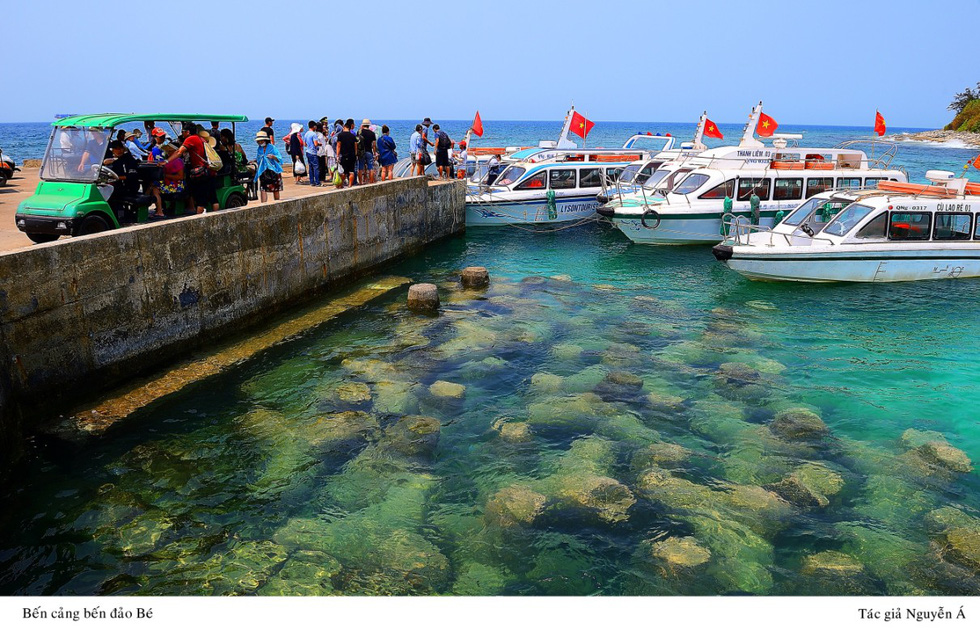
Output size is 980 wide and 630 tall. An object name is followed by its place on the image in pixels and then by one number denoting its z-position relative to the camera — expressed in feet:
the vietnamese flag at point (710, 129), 90.77
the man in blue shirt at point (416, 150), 69.36
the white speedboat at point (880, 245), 53.52
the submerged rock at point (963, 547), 21.25
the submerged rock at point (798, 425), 29.04
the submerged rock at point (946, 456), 26.89
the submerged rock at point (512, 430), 28.48
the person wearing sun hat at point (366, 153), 59.65
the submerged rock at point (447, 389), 32.37
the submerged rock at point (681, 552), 20.83
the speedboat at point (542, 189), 76.48
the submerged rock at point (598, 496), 23.32
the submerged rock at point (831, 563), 20.79
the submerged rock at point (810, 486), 24.30
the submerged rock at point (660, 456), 26.32
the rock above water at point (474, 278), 52.31
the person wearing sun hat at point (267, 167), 46.19
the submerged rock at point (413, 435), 27.32
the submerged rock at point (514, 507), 22.84
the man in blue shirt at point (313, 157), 63.46
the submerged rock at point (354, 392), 31.89
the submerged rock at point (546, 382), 33.37
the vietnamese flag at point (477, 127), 89.11
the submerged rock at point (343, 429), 27.84
